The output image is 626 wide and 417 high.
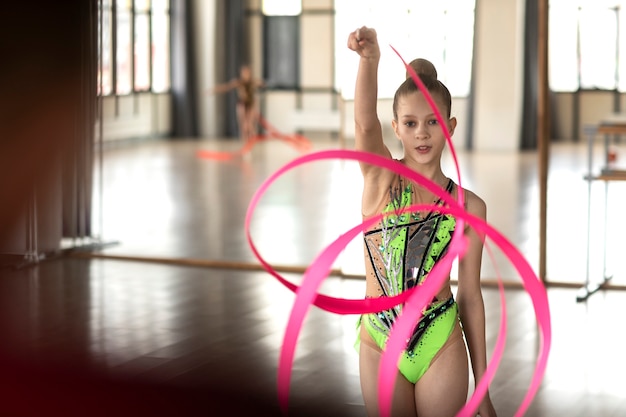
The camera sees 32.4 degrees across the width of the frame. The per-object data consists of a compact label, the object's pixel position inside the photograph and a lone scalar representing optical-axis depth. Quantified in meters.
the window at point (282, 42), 22.33
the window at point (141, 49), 20.27
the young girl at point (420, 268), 2.77
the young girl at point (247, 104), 19.92
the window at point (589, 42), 19.94
